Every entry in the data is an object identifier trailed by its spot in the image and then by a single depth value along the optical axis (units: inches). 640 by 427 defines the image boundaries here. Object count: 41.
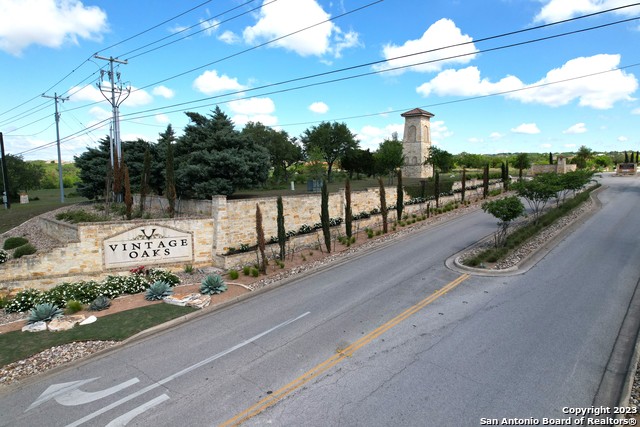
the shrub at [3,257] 726.7
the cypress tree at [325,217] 821.1
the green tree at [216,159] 935.7
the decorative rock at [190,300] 519.7
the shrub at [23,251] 747.2
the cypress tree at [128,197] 880.3
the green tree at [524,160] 2199.6
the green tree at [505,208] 680.4
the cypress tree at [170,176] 873.5
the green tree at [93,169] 1291.8
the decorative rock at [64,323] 454.0
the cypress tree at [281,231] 768.3
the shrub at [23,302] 583.5
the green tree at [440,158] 1993.1
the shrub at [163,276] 676.7
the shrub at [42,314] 466.9
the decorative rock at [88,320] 474.9
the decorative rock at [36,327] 449.4
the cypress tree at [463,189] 1388.7
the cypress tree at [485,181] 1461.9
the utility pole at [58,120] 1483.5
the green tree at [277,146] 2178.9
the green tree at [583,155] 2964.1
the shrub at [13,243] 872.9
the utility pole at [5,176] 1396.4
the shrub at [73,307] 526.9
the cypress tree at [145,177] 981.2
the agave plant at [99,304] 539.5
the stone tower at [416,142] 2359.7
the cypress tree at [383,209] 965.8
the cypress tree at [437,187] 1234.4
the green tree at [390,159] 1833.2
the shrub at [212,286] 578.2
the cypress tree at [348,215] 911.0
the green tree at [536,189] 830.5
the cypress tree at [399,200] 1077.0
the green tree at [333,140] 2364.7
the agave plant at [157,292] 566.3
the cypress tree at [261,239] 694.8
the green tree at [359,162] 2308.1
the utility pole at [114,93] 1040.7
